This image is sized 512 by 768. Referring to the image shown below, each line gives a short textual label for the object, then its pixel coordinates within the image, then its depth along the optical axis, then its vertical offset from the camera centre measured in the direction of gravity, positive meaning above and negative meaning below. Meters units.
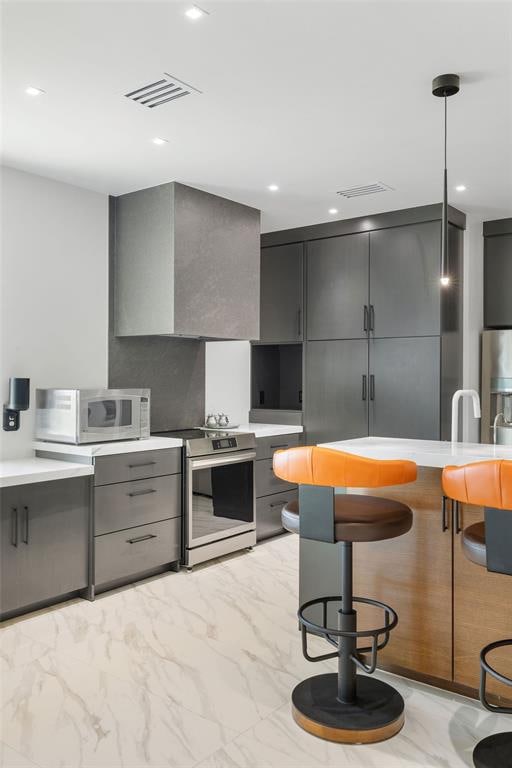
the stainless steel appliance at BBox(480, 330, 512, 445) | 4.84 +0.04
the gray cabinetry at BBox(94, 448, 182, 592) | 3.53 -0.79
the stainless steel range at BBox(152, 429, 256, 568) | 4.01 -0.75
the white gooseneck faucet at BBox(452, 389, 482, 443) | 2.62 -0.09
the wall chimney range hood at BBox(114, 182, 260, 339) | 4.00 +0.81
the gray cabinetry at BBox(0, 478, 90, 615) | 3.12 -0.84
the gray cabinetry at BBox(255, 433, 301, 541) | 4.68 -0.84
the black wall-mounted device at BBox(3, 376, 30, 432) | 3.58 -0.10
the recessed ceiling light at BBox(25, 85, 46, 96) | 2.69 +1.28
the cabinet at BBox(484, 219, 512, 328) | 4.96 +0.90
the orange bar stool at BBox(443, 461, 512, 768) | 1.77 -0.43
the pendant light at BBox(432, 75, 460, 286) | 2.58 +1.25
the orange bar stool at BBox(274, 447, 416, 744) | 2.03 -0.51
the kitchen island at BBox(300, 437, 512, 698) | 2.28 -0.79
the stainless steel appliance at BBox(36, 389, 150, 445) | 3.57 -0.19
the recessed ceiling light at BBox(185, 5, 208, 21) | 2.12 +1.29
